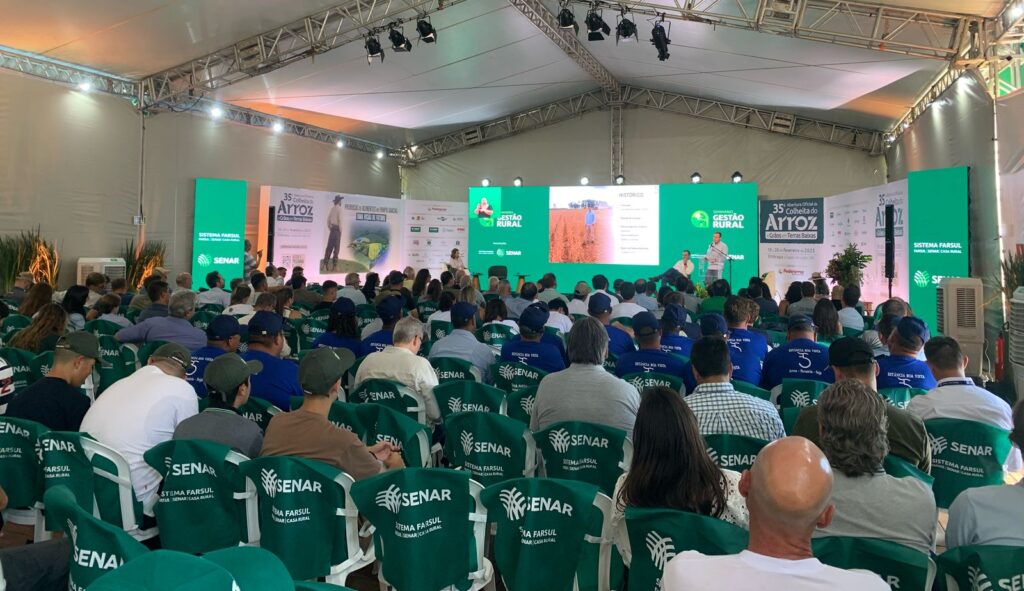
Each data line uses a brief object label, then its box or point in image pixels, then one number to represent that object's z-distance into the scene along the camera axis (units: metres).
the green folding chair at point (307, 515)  2.42
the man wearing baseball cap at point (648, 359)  4.47
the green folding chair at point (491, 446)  3.11
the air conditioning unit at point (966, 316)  7.55
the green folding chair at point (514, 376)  4.60
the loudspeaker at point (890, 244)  9.98
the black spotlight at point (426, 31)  10.21
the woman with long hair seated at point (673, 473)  2.09
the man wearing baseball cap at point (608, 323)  5.61
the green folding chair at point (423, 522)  2.21
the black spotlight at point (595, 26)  10.20
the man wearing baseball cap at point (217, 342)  4.34
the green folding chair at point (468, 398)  3.90
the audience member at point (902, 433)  2.69
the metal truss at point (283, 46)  10.61
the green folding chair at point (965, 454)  3.07
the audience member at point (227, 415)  2.81
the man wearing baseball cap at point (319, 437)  2.67
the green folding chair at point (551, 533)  2.12
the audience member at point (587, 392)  3.46
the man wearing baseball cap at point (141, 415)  2.93
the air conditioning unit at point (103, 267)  11.03
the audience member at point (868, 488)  2.04
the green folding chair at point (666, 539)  1.82
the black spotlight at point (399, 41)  10.30
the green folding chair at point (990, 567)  1.61
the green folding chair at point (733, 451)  2.73
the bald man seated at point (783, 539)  1.36
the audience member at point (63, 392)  3.20
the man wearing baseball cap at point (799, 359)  4.50
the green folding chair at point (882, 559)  1.66
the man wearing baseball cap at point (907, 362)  4.02
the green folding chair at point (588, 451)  3.01
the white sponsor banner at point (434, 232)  17.02
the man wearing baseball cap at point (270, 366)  4.01
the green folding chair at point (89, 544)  1.59
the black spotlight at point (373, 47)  10.50
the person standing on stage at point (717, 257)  14.66
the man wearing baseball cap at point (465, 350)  5.00
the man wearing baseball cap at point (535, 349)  4.91
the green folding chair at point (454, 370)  4.71
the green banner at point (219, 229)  12.90
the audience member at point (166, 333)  5.35
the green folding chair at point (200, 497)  2.60
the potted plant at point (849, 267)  11.41
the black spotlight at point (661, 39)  10.20
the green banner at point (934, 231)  8.80
